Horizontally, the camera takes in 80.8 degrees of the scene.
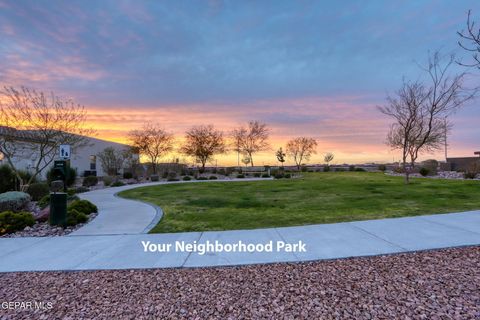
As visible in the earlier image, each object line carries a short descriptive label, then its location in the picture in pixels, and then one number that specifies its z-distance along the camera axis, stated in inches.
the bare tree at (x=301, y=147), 1695.4
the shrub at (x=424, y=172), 933.8
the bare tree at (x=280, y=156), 1515.7
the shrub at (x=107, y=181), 796.0
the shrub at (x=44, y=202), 385.4
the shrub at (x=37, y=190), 482.3
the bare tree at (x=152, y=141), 1250.0
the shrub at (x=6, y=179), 508.7
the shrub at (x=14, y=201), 335.2
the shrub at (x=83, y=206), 322.7
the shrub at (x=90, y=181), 760.3
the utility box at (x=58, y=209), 274.4
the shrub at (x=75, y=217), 281.6
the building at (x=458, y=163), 1085.8
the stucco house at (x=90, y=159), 1091.6
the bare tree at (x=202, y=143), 1390.3
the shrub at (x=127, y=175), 993.5
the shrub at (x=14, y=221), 260.5
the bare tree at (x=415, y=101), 577.9
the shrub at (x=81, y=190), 620.9
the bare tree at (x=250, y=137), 1525.6
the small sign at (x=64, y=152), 305.1
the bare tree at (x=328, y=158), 1713.8
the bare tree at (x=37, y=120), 518.0
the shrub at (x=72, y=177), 685.3
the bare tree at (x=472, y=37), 181.0
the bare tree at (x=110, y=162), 1073.5
